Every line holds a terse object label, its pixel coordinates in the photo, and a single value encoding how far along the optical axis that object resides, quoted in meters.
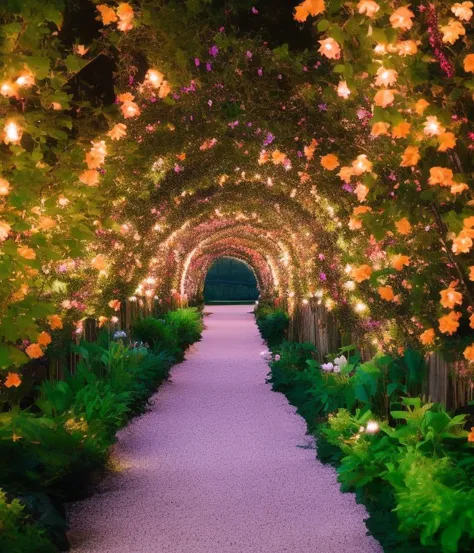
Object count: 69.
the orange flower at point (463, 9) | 2.88
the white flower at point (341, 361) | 6.41
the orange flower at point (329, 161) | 3.98
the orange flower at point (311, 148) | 4.51
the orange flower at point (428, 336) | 3.64
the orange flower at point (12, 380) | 3.91
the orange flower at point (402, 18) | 2.79
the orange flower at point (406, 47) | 2.97
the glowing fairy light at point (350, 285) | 6.40
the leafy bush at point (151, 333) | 11.22
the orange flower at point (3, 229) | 3.36
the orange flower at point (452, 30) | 2.91
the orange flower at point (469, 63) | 2.90
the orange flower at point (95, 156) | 3.96
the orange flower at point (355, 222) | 3.56
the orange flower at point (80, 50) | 3.81
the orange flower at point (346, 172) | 3.66
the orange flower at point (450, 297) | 3.25
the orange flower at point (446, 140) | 3.02
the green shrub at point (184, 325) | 13.56
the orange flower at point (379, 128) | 2.98
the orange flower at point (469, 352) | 3.22
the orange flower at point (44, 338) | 4.12
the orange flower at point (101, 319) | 7.43
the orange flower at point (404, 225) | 3.37
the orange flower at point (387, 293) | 3.94
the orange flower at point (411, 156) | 3.15
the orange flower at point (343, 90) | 3.42
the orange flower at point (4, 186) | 3.43
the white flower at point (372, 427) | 4.56
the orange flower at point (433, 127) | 3.02
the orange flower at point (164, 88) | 4.34
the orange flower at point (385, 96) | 2.97
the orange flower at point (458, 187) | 3.07
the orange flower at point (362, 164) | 3.57
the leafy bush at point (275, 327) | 14.23
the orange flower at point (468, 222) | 3.06
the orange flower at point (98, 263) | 5.28
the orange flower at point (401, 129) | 3.03
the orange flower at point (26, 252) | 3.54
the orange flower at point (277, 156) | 4.98
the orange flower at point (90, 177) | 3.91
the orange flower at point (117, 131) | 4.22
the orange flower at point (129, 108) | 4.50
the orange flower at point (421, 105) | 3.08
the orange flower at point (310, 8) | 2.84
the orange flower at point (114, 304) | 7.68
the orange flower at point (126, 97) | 4.37
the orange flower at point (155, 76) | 4.21
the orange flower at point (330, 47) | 3.03
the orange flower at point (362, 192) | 3.70
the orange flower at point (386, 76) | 2.99
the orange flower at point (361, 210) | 3.60
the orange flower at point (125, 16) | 3.55
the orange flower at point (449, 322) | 3.32
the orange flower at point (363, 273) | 3.85
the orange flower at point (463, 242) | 3.05
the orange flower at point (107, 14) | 3.61
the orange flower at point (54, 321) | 4.21
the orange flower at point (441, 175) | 3.06
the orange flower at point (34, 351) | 3.99
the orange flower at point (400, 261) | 3.64
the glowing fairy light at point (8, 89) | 3.31
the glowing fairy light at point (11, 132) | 3.39
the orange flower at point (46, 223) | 3.93
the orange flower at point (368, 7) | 2.74
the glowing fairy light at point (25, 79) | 3.34
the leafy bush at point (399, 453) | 3.09
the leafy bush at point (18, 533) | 3.25
